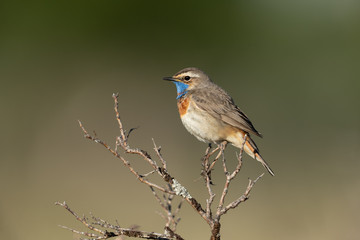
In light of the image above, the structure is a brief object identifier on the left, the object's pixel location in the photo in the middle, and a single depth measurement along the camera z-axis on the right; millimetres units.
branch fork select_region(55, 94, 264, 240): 5055
